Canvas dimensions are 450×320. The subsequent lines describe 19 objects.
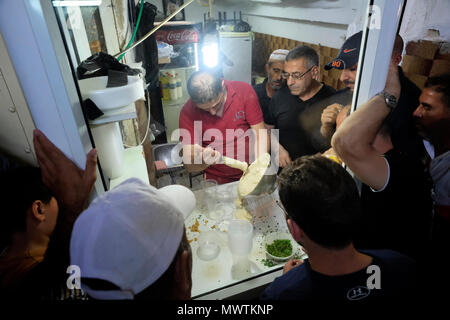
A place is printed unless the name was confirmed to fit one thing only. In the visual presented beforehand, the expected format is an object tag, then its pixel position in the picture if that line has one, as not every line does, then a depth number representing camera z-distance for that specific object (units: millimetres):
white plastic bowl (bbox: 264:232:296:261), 1244
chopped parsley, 1168
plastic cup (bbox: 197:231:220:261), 1179
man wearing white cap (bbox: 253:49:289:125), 2418
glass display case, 677
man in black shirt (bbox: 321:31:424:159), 1226
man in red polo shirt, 1970
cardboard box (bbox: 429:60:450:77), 1597
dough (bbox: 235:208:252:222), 1378
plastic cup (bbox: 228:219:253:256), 1106
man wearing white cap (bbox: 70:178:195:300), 553
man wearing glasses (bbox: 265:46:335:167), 1914
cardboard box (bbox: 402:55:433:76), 1729
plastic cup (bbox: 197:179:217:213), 1536
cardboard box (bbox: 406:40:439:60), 1684
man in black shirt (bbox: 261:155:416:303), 838
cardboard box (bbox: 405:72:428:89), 1764
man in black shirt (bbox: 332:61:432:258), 962
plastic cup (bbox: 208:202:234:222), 1426
